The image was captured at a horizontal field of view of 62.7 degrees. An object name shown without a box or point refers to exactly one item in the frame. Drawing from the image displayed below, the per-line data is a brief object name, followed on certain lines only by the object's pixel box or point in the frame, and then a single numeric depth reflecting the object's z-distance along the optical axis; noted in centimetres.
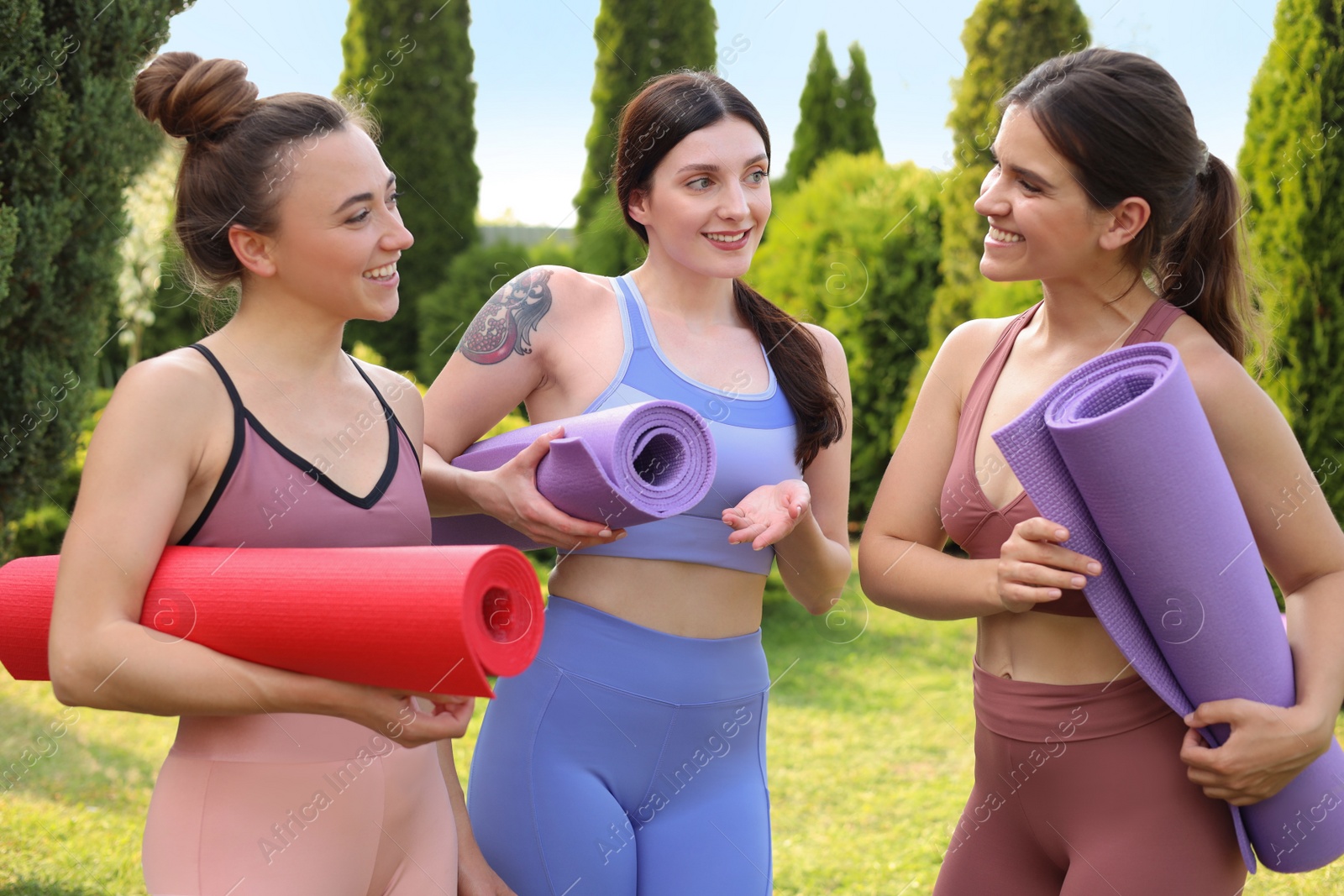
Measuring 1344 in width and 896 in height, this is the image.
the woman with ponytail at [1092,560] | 208
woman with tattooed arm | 236
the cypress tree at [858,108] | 1410
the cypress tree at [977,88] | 1011
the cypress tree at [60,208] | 453
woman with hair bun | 173
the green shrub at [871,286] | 1098
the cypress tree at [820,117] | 1389
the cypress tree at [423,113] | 1357
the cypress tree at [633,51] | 1291
